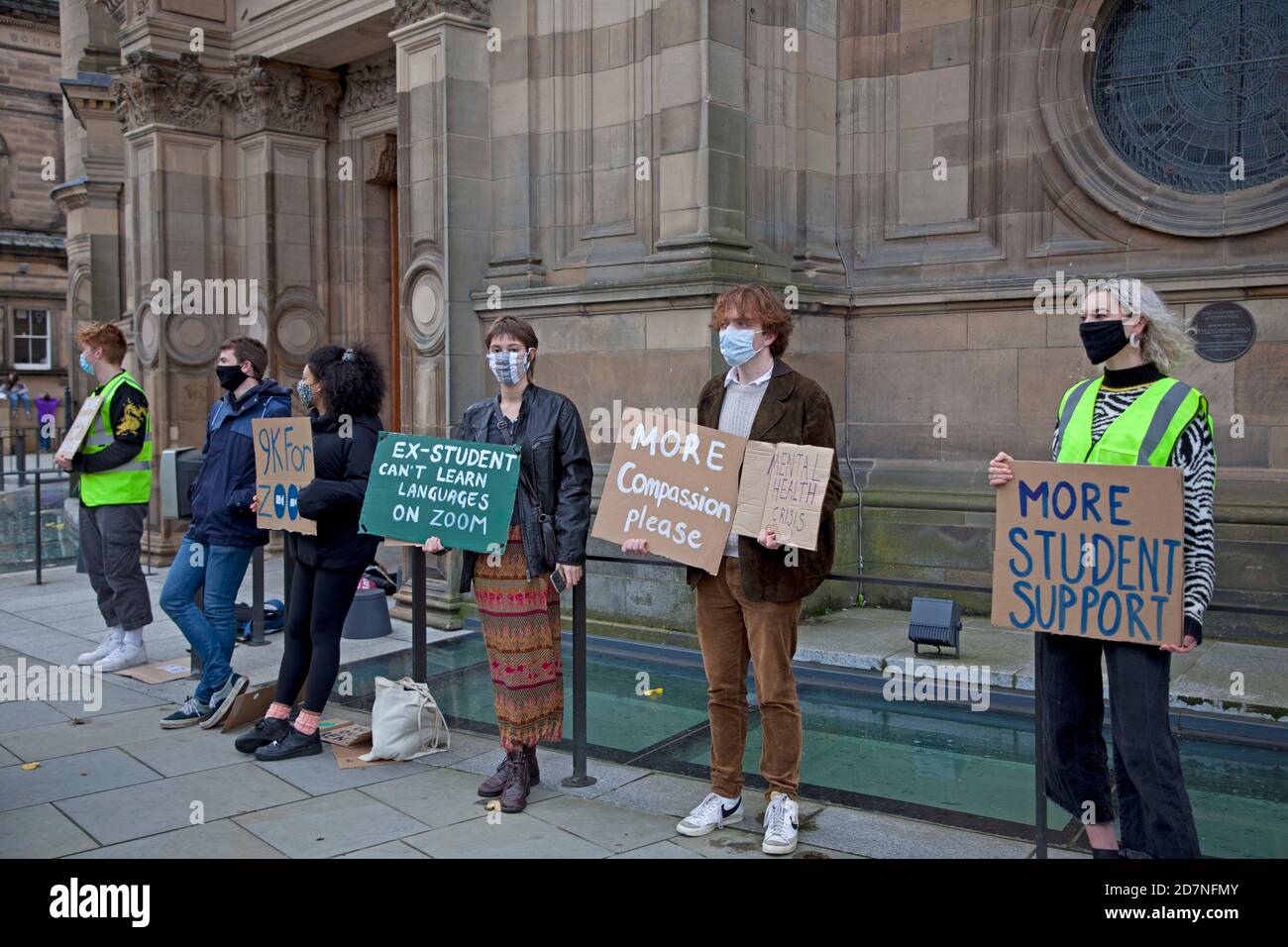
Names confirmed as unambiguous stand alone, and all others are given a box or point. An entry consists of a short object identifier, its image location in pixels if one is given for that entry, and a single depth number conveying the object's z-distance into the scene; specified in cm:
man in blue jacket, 687
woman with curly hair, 622
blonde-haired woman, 392
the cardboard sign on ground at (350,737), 643
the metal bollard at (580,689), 570
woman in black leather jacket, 550
